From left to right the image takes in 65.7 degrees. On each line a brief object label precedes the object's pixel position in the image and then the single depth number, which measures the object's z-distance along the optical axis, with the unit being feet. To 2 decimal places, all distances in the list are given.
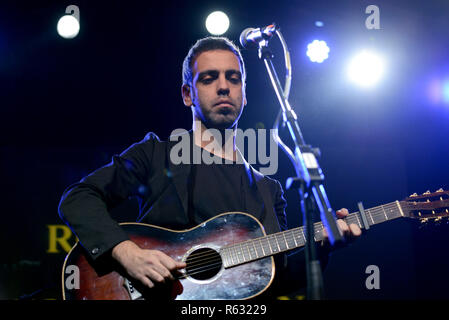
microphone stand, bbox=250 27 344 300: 4.21
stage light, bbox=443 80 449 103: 11.91
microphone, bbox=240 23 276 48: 5.77
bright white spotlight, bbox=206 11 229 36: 11.61
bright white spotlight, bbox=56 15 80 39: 11.48
